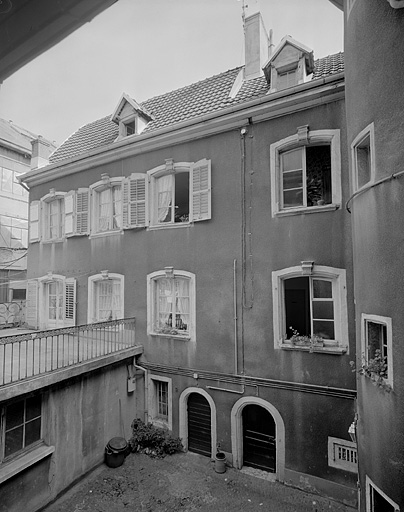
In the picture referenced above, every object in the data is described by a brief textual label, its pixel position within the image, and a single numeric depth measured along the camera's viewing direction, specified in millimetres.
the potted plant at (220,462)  9070
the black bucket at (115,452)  9125
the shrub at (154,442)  9891
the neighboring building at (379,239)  4961
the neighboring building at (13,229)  16297
